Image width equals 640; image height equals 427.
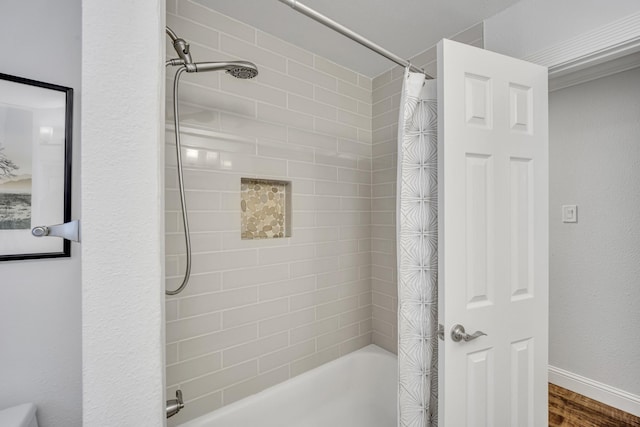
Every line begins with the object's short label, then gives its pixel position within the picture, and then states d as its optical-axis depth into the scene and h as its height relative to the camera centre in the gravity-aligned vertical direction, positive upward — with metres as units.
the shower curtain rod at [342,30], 0.92 +0.69
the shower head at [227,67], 1.17 +0.63
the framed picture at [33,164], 0.97 +0.18
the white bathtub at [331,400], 1.50 -1.12
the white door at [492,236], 1.12 -0.09
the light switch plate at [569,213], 2.08 +0.01
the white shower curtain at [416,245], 1.29 -0.14
